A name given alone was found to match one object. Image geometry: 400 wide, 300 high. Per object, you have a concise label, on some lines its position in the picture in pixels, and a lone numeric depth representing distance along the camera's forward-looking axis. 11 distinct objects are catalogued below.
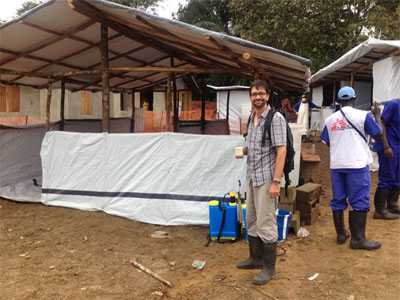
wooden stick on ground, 3.60
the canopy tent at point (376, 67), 8.07
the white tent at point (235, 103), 19.06
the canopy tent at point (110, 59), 5.02
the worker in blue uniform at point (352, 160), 4.18
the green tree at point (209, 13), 26.02
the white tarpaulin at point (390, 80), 8.29
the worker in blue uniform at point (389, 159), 5.24
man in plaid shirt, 3.48
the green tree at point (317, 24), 15.36
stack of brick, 5.23
